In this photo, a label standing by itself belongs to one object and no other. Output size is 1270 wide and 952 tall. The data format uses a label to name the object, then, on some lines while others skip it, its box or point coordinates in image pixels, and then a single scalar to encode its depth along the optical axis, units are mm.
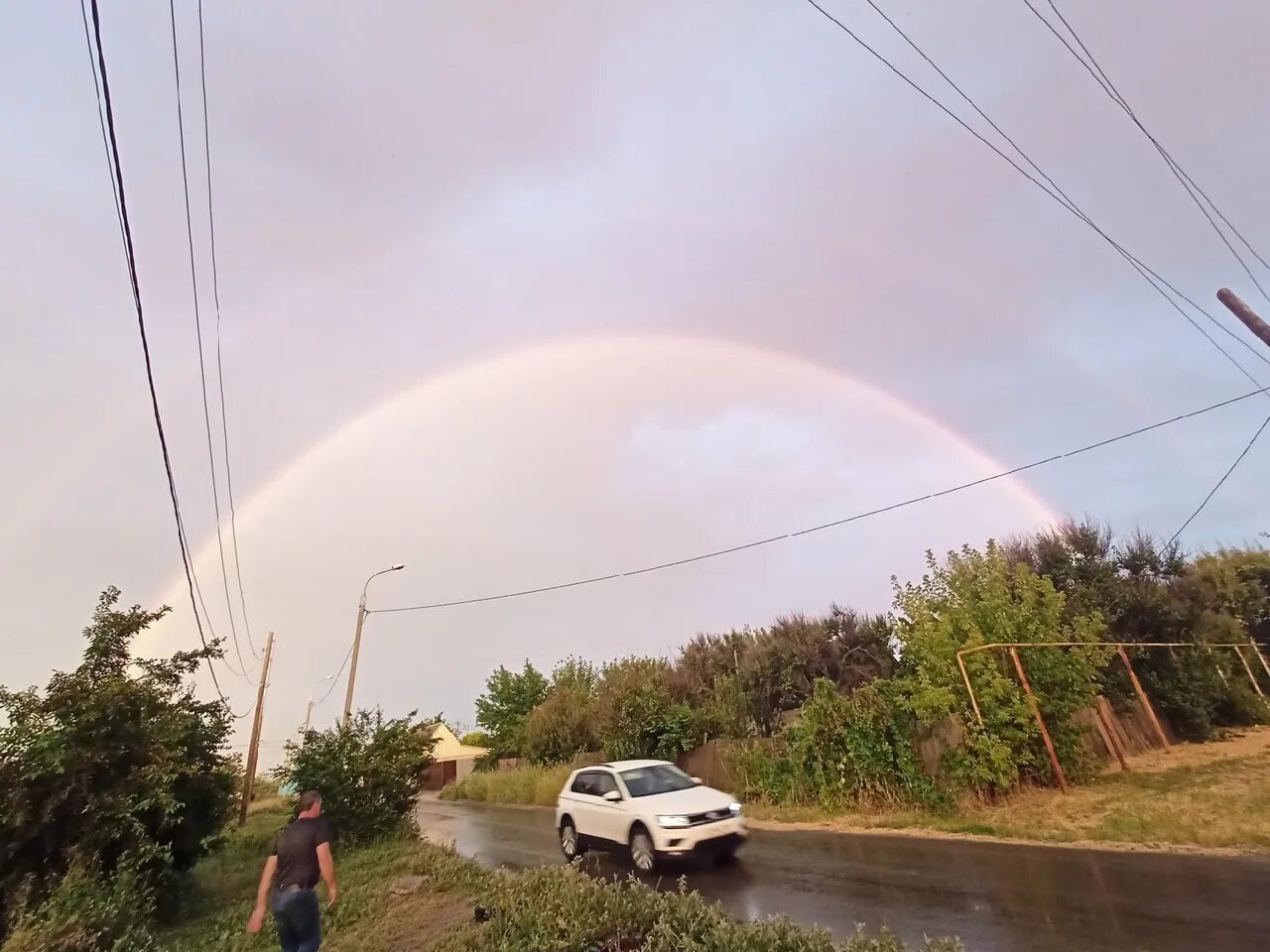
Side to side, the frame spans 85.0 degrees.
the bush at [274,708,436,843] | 16281
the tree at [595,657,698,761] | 23359
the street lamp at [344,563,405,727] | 27344
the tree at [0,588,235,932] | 9828
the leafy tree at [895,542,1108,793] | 13734
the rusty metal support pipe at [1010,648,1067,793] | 13453
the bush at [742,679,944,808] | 15047
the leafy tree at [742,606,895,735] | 26422
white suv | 10320
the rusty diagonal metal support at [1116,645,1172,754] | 17127
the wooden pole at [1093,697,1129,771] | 15586
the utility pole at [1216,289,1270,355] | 7564
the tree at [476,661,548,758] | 40844
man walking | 6602
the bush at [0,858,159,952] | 7180
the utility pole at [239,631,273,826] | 27816
